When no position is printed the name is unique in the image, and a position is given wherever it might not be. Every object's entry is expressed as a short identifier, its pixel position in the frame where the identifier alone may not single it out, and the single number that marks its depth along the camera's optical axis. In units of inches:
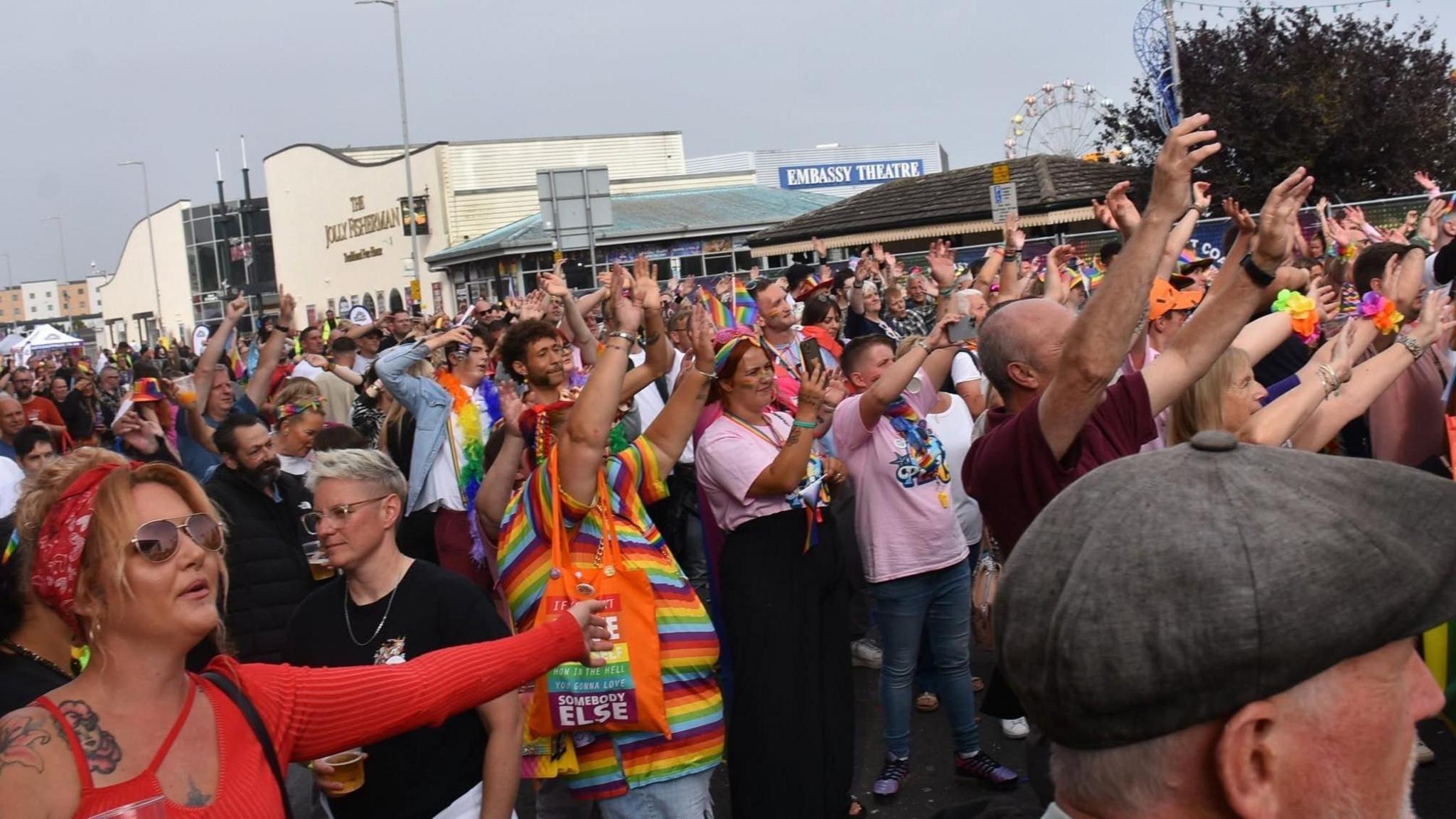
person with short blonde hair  145.7
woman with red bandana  96.0
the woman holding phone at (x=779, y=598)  195.3
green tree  937.5
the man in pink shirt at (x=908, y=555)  227.0
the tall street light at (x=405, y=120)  1691.7
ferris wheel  1104.2
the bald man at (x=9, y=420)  391.8
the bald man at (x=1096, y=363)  119.4
